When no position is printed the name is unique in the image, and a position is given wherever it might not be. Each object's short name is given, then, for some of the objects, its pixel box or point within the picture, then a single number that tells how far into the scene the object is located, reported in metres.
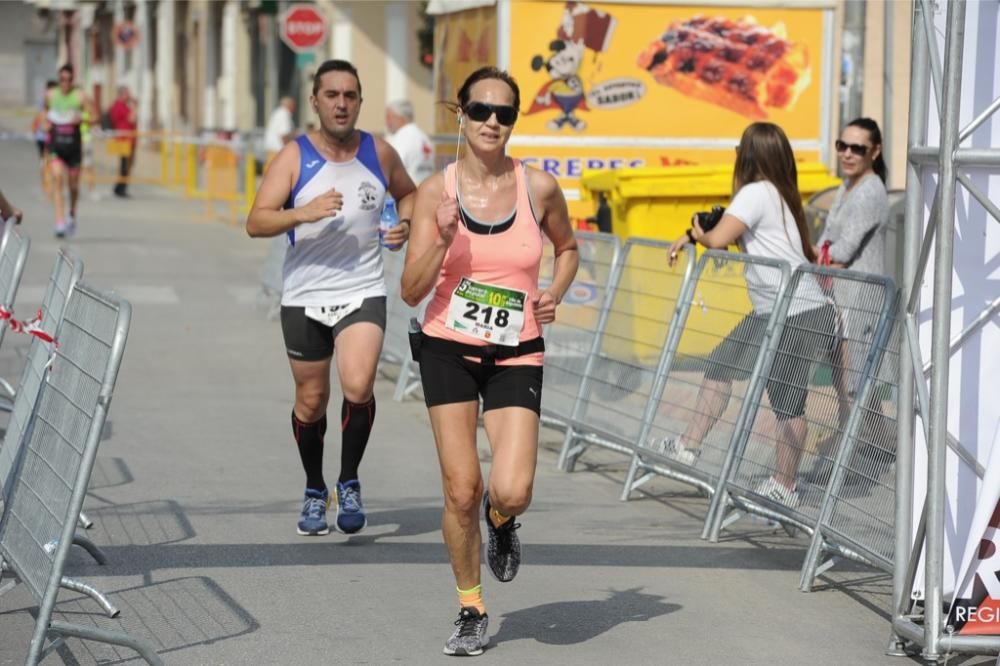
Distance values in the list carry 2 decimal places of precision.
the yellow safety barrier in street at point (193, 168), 57.66
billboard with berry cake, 27.98
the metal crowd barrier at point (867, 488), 13.14
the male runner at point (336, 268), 15.00
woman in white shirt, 15.02
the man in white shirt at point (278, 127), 57.20
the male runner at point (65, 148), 45.31
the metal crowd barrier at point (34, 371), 11.87
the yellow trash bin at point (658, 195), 26.09
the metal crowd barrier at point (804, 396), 14.12
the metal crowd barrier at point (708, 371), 16.19
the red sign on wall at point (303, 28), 52.28
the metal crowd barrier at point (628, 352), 18.02
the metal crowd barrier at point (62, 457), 10.08
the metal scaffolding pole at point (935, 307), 11.11
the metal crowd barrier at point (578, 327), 19.33
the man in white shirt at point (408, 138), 35.00
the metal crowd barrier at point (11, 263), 15.70
